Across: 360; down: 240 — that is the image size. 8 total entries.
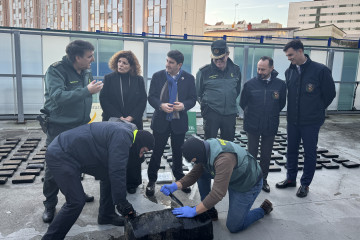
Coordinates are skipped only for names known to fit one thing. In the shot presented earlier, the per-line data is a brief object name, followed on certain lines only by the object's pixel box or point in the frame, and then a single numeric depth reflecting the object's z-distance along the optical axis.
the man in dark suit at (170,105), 4.08
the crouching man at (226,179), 2.83
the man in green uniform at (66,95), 3.21
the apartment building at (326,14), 97.88
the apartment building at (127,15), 48.12
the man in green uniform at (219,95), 4.28
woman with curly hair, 3.97
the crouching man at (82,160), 2.58
